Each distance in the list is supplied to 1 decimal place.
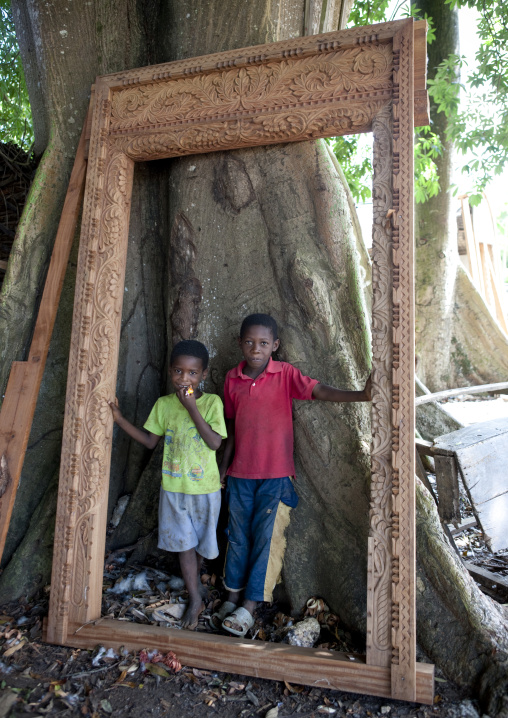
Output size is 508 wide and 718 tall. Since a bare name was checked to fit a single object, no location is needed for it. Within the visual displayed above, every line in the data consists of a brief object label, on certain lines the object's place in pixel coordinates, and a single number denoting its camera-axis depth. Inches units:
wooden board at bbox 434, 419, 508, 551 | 116.3
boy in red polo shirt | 111.0
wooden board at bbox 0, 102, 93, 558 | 113.0
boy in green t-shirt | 111.0
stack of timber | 394.0
